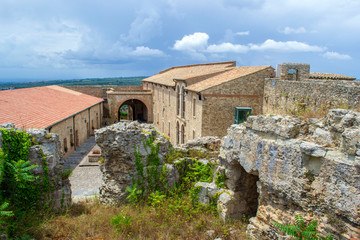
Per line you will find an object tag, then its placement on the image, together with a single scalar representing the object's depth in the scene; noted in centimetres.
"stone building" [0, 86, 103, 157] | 1702
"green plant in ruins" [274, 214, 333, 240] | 507
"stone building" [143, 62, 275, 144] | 1647
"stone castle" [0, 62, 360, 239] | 493
